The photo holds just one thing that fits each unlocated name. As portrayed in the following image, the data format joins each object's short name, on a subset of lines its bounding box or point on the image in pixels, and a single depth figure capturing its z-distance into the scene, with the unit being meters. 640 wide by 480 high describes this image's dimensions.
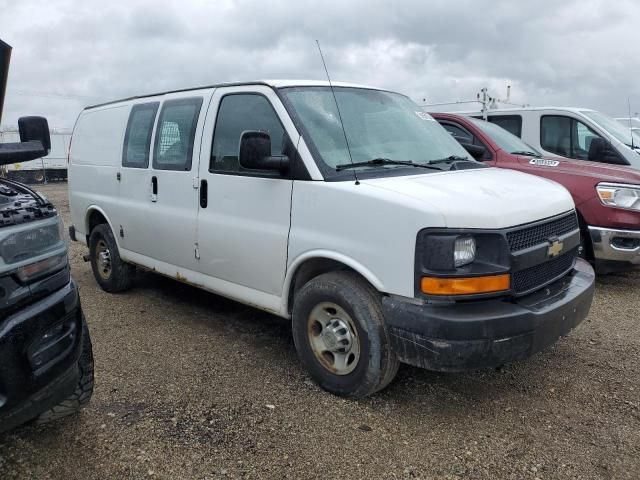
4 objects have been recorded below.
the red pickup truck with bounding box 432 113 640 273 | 5.29
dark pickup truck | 2.15
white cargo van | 2.85
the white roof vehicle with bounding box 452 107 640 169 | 6.87
